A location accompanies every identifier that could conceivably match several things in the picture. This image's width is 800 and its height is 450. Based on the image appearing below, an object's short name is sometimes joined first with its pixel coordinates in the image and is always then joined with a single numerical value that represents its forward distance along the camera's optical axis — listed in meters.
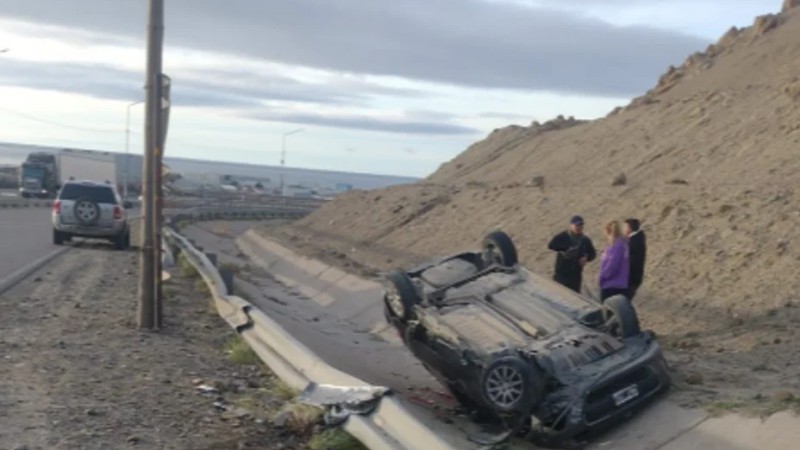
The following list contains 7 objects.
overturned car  7.77
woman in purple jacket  12.66
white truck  71.38
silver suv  27.94
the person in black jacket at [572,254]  12.95
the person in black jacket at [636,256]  12.78
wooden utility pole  12.08
